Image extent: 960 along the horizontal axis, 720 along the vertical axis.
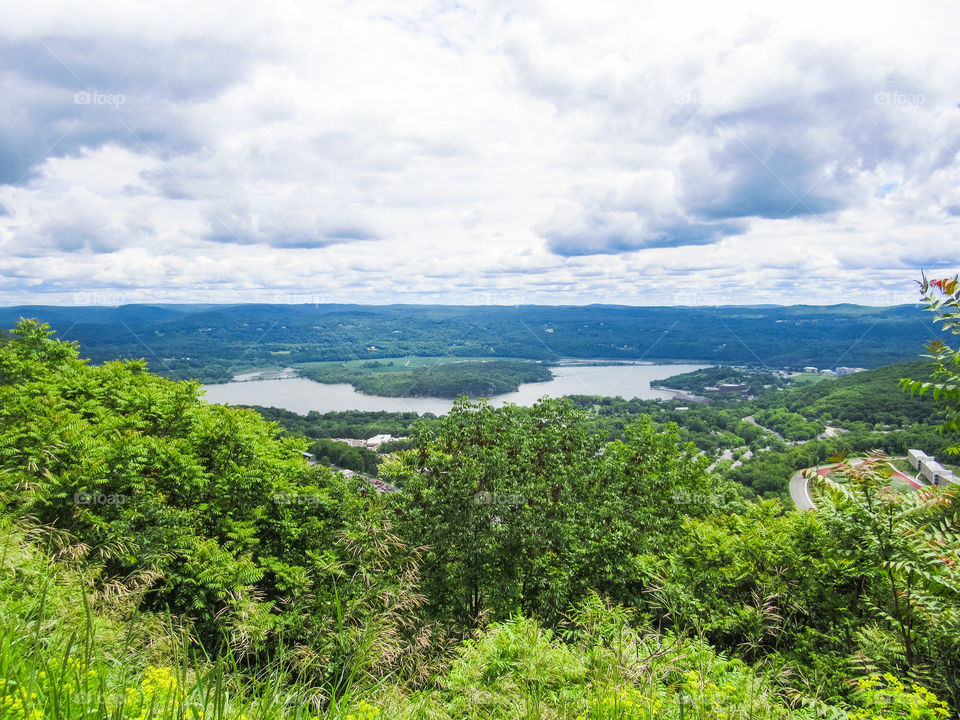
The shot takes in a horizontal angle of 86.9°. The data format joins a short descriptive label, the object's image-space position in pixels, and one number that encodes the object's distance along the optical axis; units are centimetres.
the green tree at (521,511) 903
